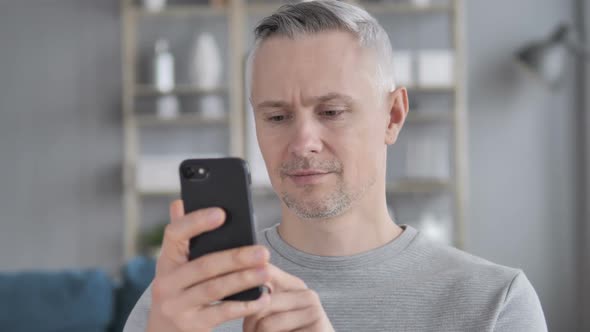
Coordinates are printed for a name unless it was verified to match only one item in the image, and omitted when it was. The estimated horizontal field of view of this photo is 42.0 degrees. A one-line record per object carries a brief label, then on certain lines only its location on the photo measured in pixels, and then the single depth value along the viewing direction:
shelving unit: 4.40
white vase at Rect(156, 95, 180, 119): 4.55
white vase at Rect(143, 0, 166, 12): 4.54
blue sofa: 2.40
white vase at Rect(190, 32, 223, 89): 4.52
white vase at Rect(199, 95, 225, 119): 4.56
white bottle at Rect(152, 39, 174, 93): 4.55
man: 1.22
